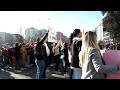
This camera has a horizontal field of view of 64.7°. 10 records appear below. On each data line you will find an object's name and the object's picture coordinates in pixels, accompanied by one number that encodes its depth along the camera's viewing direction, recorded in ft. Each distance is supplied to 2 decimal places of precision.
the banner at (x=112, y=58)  3.32
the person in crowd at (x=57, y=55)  10.46
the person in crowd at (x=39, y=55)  7.05
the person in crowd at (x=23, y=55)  10.91
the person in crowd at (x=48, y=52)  8.15
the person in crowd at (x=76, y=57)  4.53
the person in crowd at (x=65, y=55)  9.33
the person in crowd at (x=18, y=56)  10.63
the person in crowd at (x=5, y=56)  12.15
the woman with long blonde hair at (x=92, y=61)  3.30
